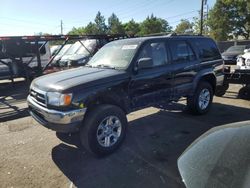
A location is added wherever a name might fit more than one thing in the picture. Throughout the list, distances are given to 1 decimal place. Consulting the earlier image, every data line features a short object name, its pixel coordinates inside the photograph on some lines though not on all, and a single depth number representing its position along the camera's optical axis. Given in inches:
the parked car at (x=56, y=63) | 320.7
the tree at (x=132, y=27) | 2117.4
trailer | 263.3
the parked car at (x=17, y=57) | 265.5
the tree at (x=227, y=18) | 1146.7
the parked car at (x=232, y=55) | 572.5
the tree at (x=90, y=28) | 2408.0
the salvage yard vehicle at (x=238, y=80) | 218.1
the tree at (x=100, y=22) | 2747.5
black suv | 114.2
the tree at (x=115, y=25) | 2184.9
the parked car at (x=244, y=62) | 291.4
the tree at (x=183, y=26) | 1776.0
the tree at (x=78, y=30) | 2568.0
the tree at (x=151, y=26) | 1835.0
